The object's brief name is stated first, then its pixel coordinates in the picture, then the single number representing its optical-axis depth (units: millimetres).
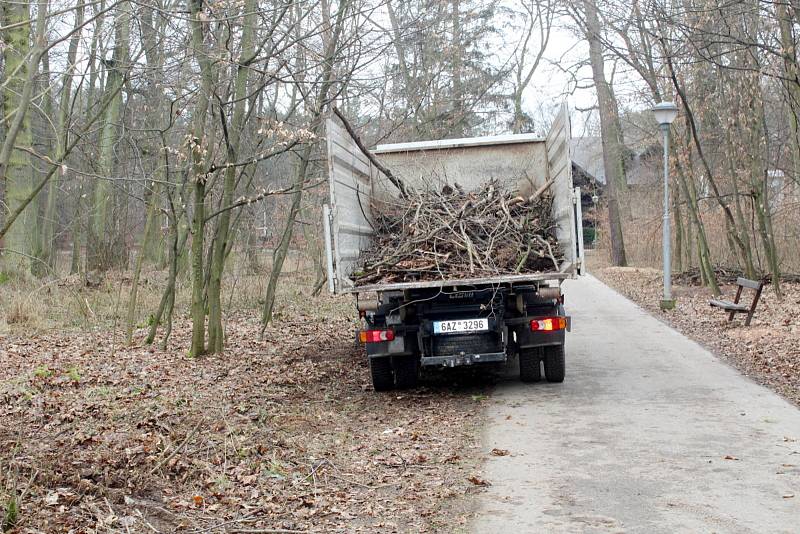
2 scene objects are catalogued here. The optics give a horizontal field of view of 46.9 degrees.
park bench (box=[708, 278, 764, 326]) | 14945
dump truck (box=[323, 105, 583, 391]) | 9312
